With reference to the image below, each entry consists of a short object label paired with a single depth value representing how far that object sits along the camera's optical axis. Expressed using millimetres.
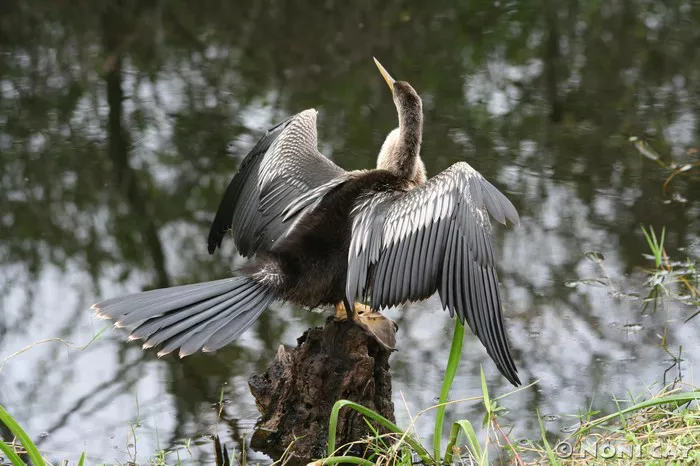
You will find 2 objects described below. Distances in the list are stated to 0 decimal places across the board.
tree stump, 8070
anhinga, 7266
